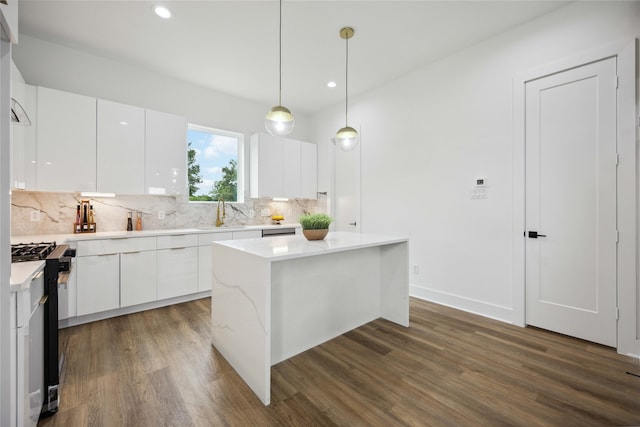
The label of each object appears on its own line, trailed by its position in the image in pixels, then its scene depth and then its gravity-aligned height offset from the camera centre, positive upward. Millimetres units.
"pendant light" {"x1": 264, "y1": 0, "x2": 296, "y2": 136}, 2299 +792
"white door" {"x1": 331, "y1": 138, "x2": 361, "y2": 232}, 4395 +396
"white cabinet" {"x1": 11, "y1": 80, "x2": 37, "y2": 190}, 2369 +610
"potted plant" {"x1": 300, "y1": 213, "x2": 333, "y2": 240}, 2389 -113
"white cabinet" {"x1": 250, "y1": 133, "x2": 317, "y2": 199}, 4398 +792
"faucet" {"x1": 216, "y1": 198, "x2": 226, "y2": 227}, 4122 -78
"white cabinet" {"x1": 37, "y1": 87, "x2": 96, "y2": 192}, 2648 +721
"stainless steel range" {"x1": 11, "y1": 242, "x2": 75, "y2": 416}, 1508 -657
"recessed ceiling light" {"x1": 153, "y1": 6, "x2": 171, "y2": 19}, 2412 +1827
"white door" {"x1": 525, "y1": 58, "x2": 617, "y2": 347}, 2254 +110
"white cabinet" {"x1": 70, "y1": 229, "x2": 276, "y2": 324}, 2680 -642
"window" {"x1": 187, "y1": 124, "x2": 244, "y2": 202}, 4059 +763
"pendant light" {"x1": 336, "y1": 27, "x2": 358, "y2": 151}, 2730 +783
